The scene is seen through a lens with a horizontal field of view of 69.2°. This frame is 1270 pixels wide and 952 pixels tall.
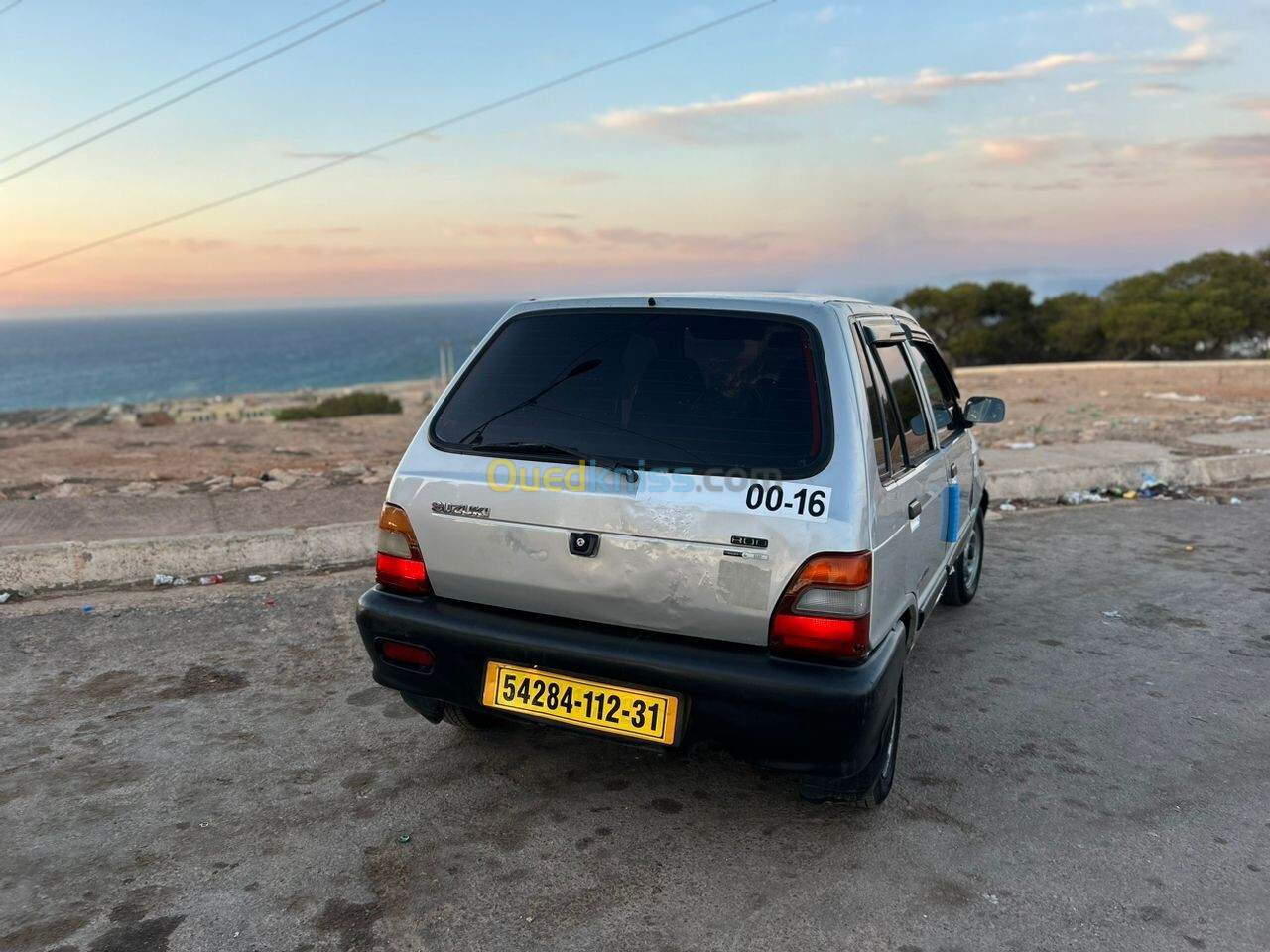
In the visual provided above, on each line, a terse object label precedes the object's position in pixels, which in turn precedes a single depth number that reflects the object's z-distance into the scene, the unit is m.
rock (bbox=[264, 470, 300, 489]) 8.34
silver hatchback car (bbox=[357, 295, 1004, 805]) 2.63
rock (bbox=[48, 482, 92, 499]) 7.70
